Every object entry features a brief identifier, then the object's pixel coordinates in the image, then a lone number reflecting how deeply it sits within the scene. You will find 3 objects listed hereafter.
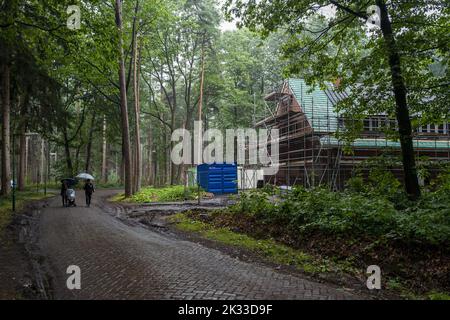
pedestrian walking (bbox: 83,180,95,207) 20.31
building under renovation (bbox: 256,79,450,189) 26.48
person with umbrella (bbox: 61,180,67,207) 20.06
